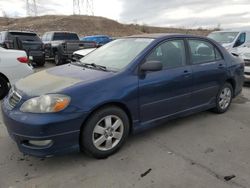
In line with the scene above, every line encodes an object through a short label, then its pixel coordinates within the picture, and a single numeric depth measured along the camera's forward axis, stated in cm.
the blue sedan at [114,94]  215
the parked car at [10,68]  435
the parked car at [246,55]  543
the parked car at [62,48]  835
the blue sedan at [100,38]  1409
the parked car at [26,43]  792
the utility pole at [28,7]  4241
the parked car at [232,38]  805
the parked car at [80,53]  658
